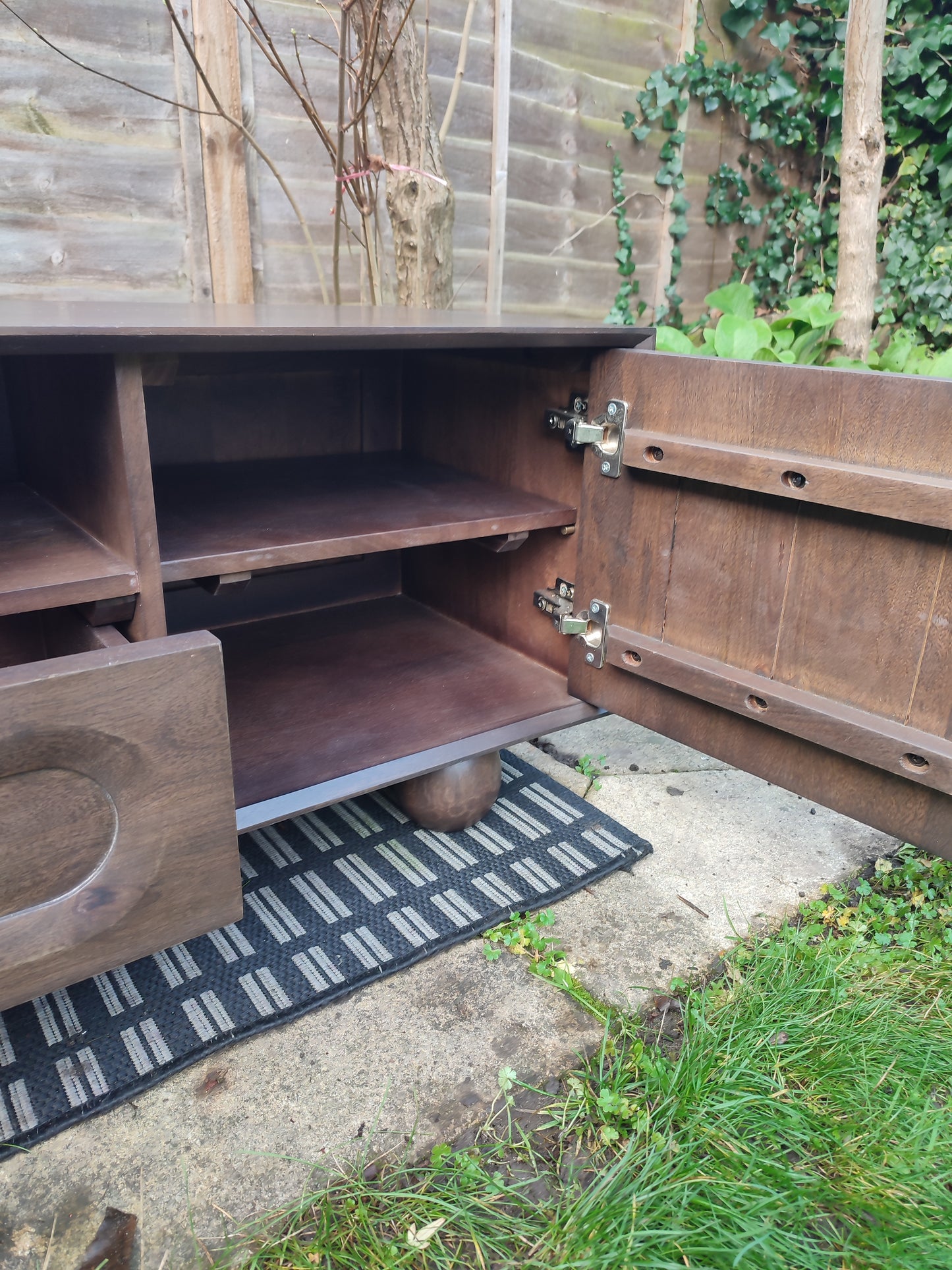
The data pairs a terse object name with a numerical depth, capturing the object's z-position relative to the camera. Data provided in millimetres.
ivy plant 3064
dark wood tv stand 801
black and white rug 1044
